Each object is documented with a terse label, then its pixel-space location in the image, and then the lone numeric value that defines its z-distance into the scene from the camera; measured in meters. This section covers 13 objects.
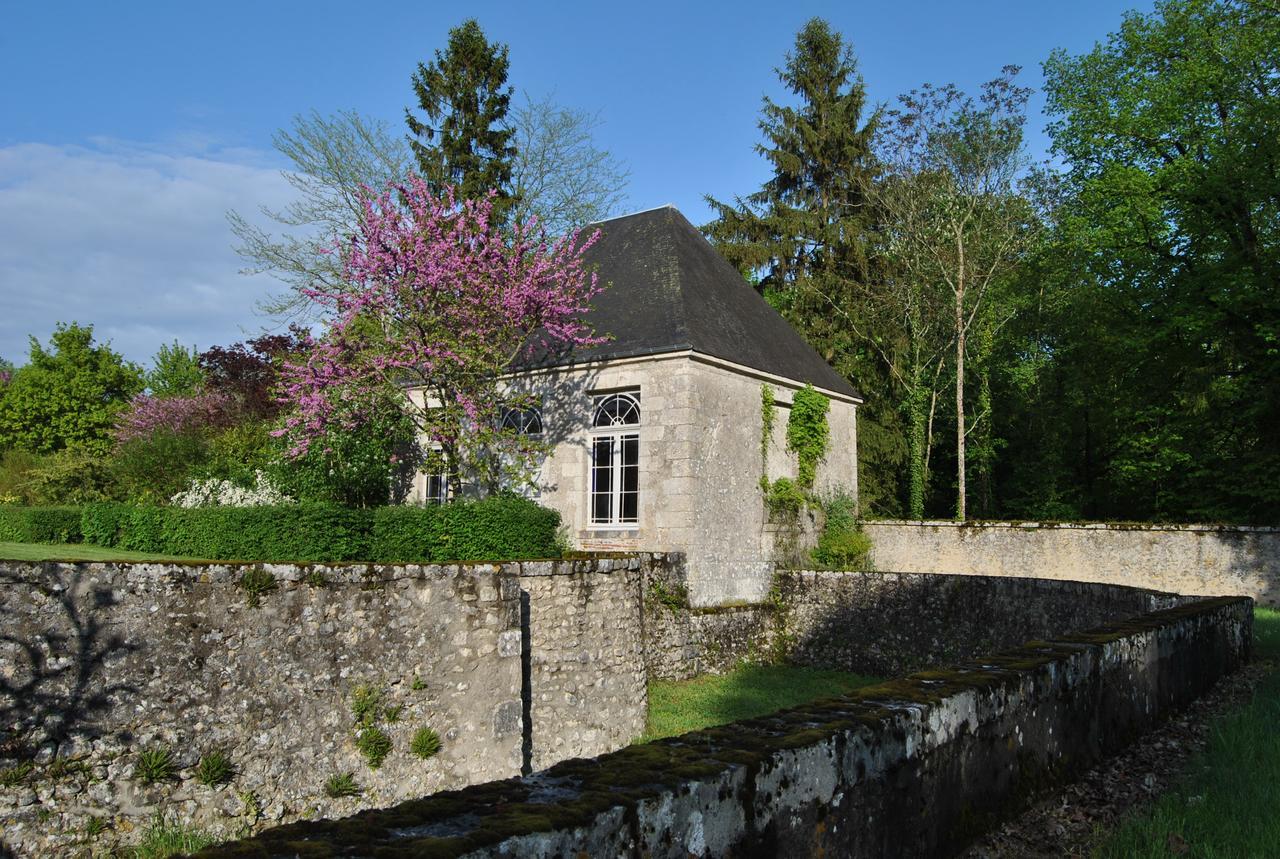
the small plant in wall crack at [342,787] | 7.00
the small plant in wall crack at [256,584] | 6.85
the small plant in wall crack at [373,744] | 7.29
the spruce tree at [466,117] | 25.30
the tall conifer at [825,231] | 25.94
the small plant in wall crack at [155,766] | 6.00
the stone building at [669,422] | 13.84
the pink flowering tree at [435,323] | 13.29
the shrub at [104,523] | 12.73
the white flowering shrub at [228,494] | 14.91
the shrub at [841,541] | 16.91
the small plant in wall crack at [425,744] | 7.68
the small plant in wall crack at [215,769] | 6.31
